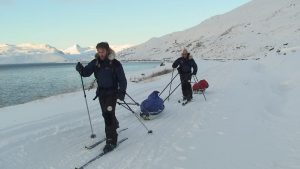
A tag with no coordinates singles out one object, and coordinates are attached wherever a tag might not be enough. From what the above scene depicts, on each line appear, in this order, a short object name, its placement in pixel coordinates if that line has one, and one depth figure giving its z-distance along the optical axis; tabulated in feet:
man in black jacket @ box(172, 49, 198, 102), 28.86
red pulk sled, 32.43
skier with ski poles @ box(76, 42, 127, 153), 16.85
